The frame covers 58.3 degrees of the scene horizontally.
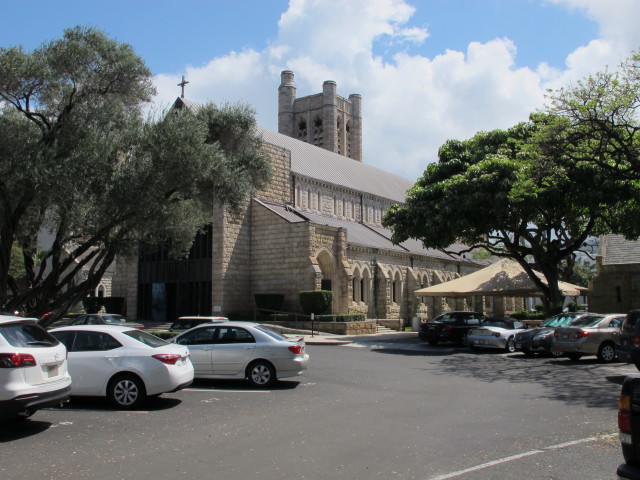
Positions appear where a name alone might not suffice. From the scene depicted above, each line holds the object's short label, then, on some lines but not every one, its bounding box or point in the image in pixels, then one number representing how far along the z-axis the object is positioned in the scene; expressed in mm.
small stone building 27328
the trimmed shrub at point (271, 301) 31609
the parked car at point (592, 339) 16828
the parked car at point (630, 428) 3897
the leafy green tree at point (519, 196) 19469
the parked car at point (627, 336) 12870
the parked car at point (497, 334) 20203
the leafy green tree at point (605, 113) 16391
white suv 7137
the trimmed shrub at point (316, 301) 30203
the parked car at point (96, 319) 23125
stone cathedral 32469
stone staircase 32213
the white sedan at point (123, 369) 9406
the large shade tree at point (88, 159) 13992
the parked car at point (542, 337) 18625
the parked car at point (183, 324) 20656
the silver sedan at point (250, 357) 11922
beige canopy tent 25805
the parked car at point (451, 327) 22922
